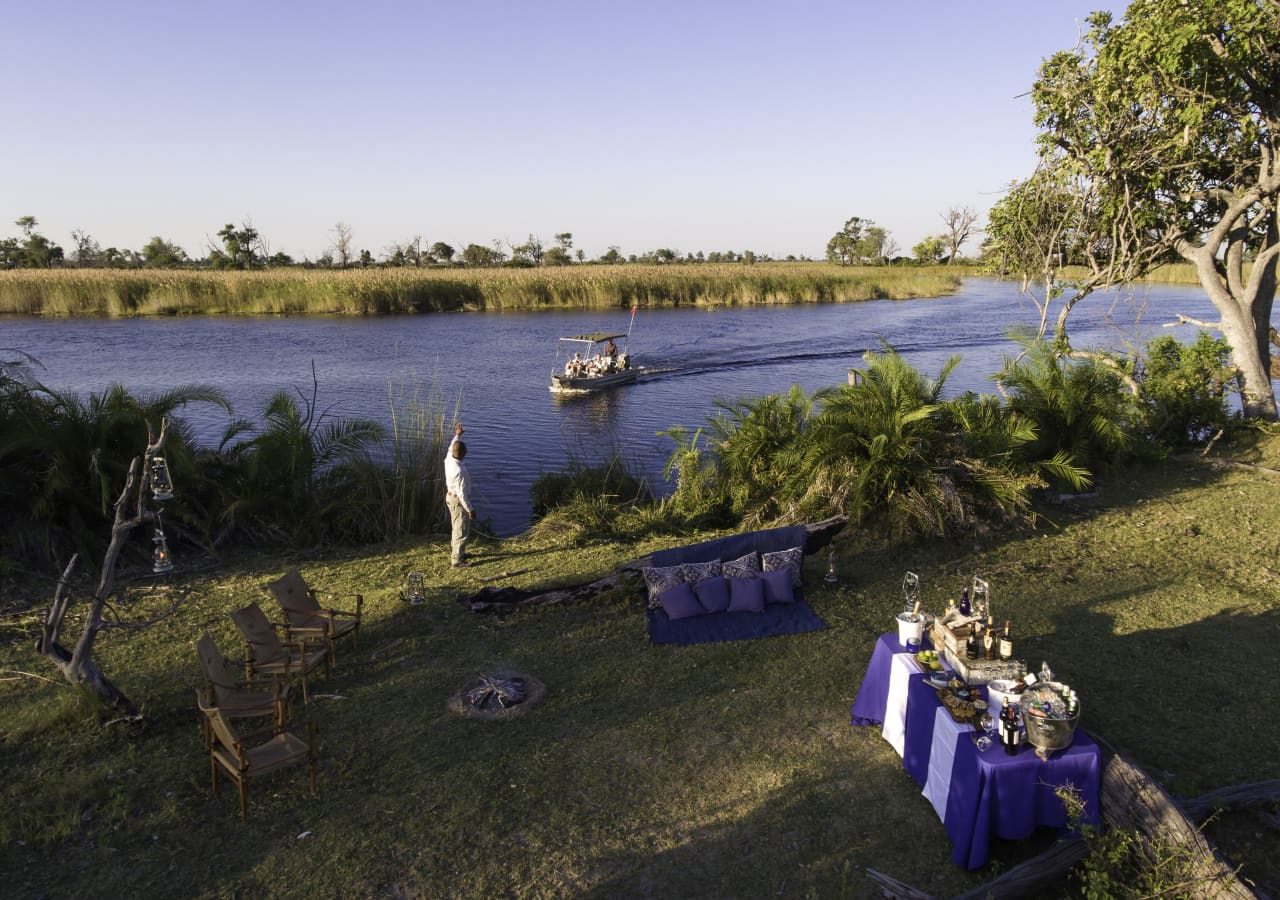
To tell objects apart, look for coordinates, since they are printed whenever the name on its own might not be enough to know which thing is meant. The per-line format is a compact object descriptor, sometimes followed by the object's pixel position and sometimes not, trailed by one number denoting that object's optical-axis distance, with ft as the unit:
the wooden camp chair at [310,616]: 24.04
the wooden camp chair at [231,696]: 18.85
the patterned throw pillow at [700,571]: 27.53
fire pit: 20.99
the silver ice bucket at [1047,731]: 15.26
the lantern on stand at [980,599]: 19.75
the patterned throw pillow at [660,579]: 27.37
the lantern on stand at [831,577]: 29.09
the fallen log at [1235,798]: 15.66
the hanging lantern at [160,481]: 19.65
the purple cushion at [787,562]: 28.19
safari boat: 83.92
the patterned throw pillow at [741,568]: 27.84
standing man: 32.27
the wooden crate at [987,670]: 17.48
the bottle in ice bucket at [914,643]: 19.31
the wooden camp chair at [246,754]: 16.93
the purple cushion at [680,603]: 26.53
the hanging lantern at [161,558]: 21.27
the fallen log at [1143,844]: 12.94
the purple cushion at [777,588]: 27.58
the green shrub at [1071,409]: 40.27
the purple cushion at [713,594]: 26.96
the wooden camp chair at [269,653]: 21.80
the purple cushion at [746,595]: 27.09
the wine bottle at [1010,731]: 15.43
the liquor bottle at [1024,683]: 16.06
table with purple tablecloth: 15.19
